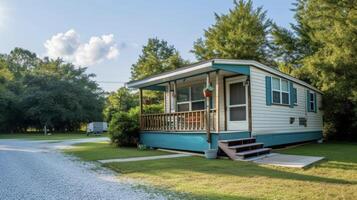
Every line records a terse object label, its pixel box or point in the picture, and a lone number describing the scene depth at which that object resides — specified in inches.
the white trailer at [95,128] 1312.7
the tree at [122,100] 1443.2
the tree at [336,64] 562.9
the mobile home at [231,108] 429.7
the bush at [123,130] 564.1
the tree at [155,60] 1157.1
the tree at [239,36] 987.9
